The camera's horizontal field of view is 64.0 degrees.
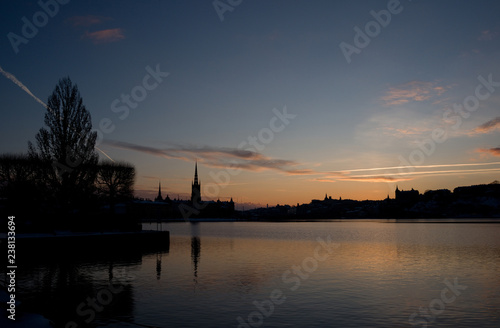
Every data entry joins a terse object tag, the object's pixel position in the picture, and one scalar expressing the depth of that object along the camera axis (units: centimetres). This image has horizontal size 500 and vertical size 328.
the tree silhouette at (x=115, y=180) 7542
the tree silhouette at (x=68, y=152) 5212
